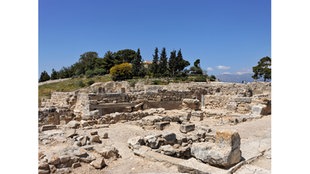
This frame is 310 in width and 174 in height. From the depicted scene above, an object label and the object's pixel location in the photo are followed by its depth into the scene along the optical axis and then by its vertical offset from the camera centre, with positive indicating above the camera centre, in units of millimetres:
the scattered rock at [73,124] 9295 -1454
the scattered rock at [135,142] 6427 -1527
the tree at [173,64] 48406 +4703
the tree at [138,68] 45875 +3902
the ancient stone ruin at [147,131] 4562 -1450
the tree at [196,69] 49356 +3758
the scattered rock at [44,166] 4395 -1445
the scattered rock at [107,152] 5517 -1503
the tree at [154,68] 46609 +3739
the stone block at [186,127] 9038 -1548
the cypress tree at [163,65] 47044 +4492
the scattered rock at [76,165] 4824 -1567
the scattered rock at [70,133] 7386 -1466
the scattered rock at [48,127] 8227 -1383
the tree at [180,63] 49000 +4969
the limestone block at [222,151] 4289 -1184
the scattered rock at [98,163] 4910 -1569
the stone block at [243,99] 13531 -725
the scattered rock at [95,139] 6967 -1505
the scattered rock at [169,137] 6908 -1472
